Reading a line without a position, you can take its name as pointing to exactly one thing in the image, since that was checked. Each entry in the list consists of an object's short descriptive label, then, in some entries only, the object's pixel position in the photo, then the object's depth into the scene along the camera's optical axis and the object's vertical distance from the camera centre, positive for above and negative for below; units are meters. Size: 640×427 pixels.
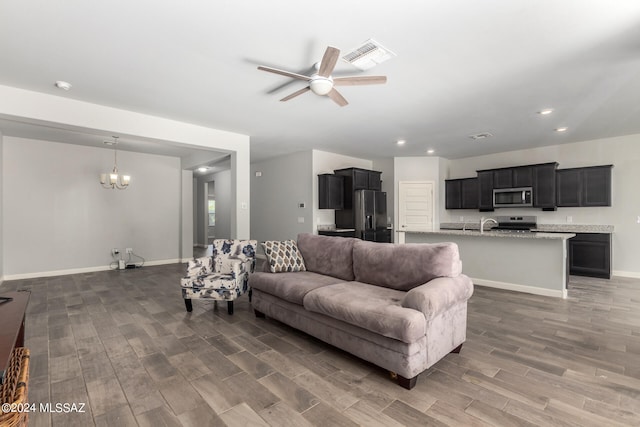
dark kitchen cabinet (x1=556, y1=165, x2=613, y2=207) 5.59 +0.43
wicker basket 1.03 -0.73
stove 6.58 -0.31
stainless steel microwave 6.30 +0.25
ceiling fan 2.50 +1.17
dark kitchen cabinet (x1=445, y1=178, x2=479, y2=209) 7.12 +0.39
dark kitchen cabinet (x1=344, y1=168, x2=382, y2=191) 6.84 +0.73
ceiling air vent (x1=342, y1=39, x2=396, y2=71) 2.51 +1.36
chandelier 5.60 +0.60
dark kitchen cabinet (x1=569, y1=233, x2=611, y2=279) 5.41 -0.85
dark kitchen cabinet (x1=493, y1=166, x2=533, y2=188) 6.30 +0.69
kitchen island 4.22 -0.76
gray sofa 2.12 -0.75
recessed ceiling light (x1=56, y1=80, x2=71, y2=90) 3.23 +1.37
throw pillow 3.59 -0.56
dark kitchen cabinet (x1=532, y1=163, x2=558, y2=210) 6.05 +0.47
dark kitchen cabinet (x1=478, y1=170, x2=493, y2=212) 6.82 +0.44
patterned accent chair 3.61 -0.80
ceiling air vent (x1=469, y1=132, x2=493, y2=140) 5.43 +1.35
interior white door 7.44 +0.11
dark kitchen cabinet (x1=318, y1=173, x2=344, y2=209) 6.66 +0.42
